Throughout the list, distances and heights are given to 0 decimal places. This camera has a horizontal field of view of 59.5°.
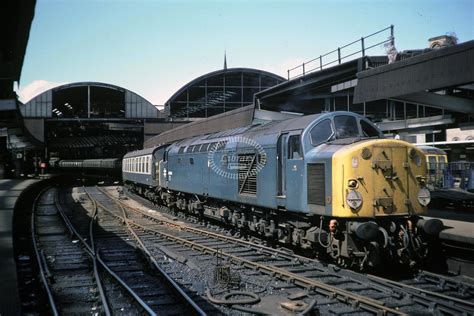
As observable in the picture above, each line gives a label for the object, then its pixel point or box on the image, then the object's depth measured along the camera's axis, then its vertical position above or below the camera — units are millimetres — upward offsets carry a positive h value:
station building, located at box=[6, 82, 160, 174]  42906 +4228
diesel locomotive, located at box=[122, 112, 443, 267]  8492 -687
